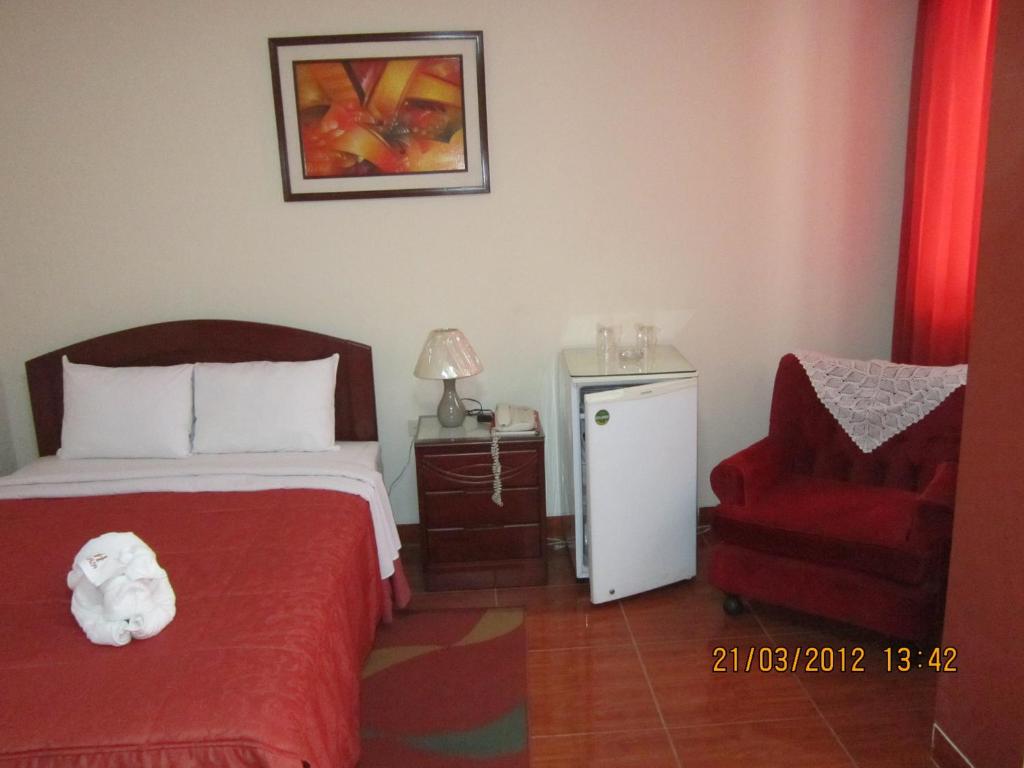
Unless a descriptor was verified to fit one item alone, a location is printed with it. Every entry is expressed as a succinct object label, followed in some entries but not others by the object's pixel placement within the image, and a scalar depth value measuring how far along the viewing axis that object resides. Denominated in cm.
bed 163
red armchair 249
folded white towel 186
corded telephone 319
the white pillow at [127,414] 311
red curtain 284
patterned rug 228
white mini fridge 291
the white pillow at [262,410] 313
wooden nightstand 315
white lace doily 284
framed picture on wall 320
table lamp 312
